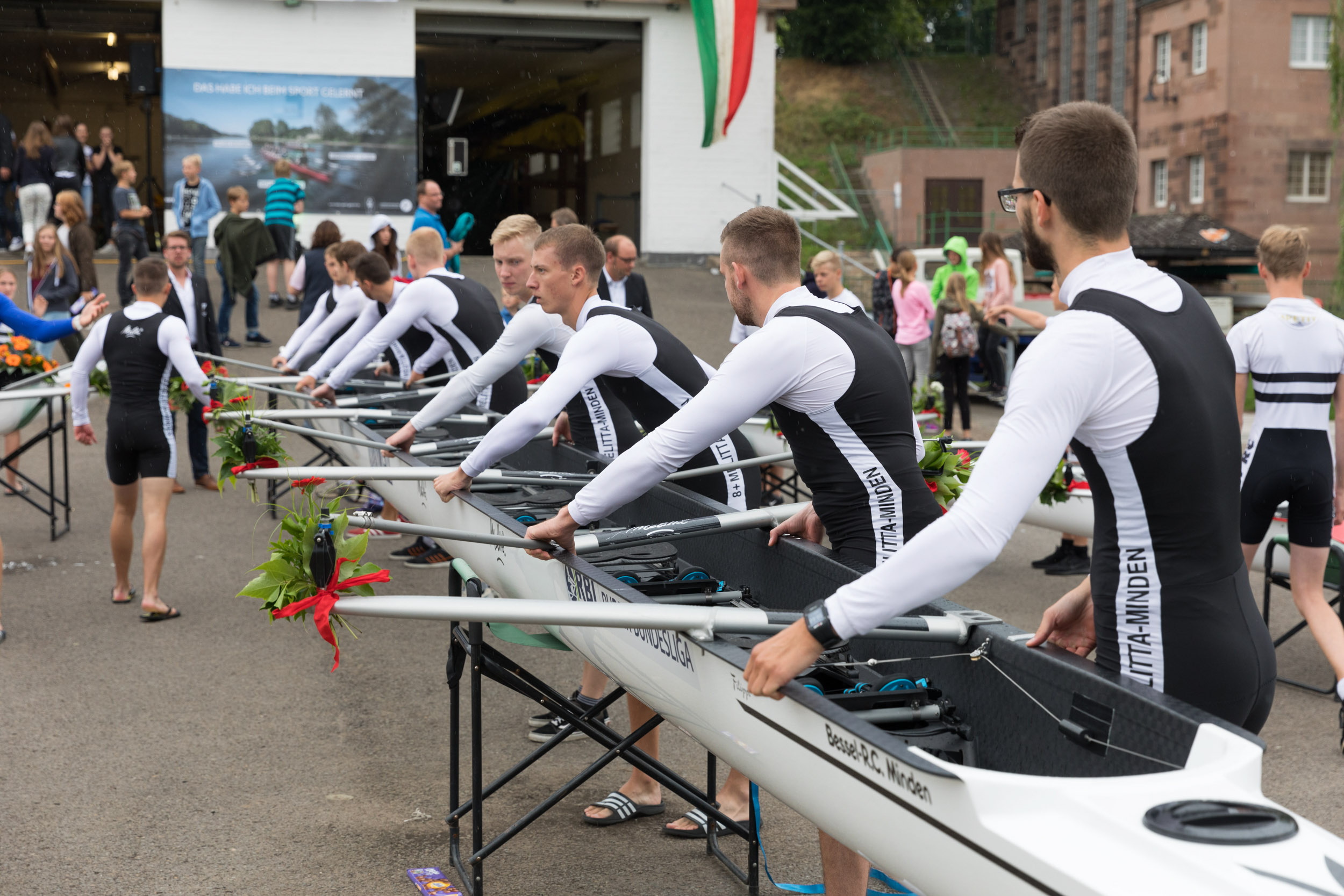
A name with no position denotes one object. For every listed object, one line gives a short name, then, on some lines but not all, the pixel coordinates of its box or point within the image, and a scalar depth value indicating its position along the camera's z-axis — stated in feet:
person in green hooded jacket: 42.60
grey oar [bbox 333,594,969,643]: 8.91
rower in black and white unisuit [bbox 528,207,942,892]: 10.98
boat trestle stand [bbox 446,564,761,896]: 12.63
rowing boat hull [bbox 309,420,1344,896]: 6.41
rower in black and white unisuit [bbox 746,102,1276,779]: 7.21
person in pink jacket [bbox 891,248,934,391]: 43.68
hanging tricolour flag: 67.26
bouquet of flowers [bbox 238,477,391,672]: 10.18
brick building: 107.86
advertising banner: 69.36
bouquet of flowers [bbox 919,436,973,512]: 15.60
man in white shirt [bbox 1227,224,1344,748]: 17.70
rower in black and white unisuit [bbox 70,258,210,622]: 23.26
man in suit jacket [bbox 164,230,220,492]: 33.94
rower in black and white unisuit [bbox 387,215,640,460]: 17.85
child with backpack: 40.11
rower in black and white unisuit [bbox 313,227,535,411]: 25.31
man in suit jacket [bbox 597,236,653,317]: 32.99
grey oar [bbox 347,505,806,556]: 12.94
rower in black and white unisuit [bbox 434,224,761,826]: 15.08
